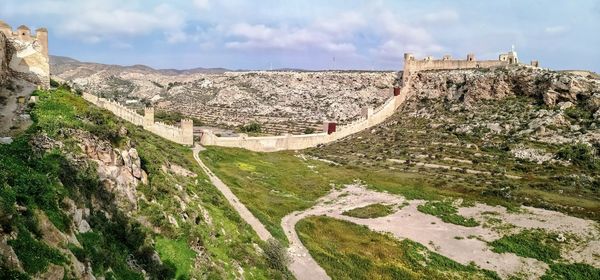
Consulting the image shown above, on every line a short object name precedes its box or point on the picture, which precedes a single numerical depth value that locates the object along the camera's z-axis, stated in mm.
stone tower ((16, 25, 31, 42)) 39469
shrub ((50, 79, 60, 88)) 45231
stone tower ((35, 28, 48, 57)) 40188
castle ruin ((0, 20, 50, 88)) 38312
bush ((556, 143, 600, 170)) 75000
